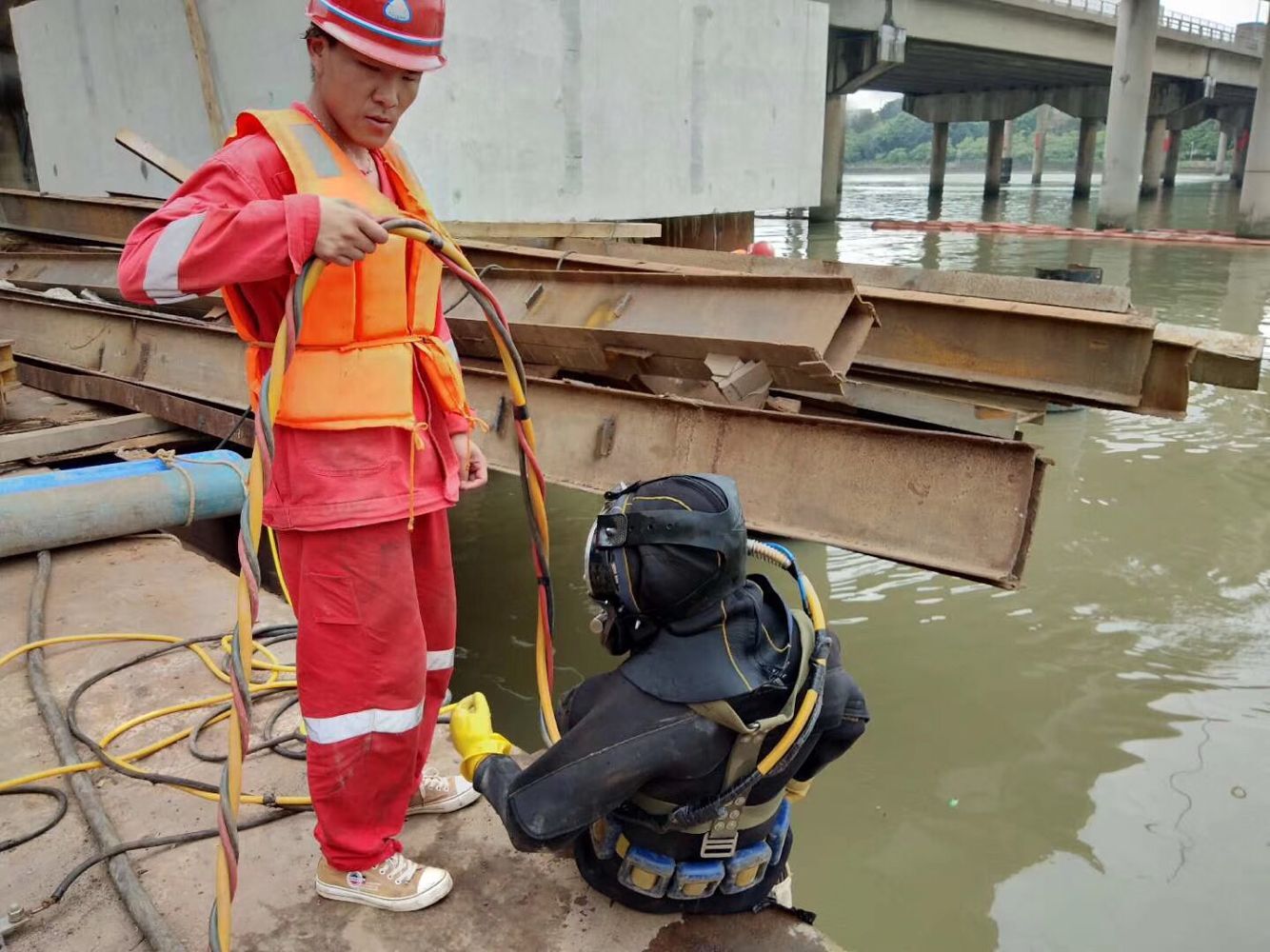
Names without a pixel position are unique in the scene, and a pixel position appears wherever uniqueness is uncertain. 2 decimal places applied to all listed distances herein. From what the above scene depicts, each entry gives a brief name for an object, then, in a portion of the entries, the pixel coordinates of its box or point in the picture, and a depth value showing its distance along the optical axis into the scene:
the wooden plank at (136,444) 4.99
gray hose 2.13
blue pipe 3.99
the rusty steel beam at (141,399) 5.12
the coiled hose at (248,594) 1.66
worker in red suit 1.75
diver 1.77
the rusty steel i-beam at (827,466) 3.23
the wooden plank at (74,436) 4.83
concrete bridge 29.08
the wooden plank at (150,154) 5.14
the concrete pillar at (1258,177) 26.48
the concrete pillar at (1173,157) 55.88
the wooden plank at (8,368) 5.39
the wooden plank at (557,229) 7.27
